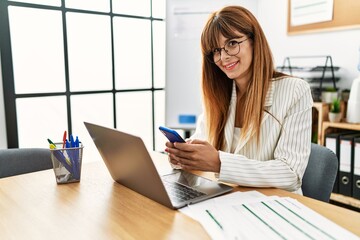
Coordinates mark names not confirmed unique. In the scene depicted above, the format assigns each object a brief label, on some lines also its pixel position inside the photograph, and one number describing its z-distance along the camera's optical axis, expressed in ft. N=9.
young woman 3.55
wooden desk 2.52
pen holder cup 3.63
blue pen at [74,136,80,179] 3.70
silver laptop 2.82
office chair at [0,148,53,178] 4.60
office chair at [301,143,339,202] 3.97
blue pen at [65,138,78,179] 3.65
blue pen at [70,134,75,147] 3.71
